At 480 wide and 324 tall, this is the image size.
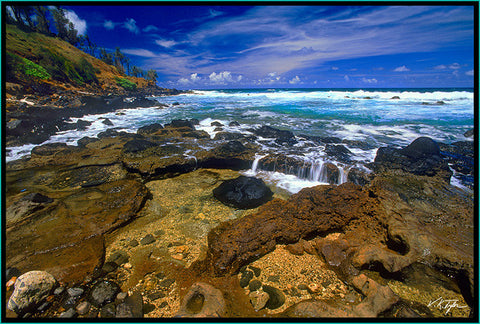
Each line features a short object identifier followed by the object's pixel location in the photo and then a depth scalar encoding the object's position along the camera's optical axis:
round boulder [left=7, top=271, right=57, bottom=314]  2.07
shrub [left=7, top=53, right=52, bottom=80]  19.85
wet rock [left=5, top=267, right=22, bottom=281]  2.55
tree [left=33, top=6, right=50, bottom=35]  39.09
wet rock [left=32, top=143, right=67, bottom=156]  7.37
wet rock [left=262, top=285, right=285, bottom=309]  2.22
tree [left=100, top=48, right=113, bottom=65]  60.38
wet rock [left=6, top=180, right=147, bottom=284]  2.76
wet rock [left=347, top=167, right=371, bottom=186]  5.69
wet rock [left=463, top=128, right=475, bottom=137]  11.14
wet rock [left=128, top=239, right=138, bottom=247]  3.35
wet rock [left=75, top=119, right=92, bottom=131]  12.98
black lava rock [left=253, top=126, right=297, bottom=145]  9.68
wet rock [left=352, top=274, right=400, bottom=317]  1.93
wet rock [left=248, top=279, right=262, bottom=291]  2.43
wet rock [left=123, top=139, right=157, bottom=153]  7.16
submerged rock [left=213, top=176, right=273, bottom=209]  4.69
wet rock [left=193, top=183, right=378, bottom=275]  2.86
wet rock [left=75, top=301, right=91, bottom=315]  2.19
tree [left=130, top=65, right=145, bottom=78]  69.25
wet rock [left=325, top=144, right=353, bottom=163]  7.32
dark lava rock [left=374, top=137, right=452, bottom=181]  5.77
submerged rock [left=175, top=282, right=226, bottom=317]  1.95
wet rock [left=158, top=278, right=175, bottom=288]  2.56
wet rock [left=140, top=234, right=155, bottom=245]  3.43
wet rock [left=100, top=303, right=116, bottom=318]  2.17
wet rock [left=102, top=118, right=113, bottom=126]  14.75
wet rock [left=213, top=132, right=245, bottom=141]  10.09
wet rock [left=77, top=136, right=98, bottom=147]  8.74
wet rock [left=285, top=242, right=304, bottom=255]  2.99
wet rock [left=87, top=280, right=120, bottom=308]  2.29
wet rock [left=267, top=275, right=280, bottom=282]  2.55
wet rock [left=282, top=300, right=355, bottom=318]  1.94
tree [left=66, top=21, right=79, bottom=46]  51.44
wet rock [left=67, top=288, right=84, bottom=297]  2.35
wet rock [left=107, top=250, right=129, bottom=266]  2.99
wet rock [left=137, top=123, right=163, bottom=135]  11.37
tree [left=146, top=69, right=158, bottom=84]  69.56
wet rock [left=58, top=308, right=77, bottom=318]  2.15
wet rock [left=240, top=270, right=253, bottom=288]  2.50
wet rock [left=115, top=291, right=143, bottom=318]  2.17
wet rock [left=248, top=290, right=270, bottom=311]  2.20
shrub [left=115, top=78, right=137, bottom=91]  46.86
